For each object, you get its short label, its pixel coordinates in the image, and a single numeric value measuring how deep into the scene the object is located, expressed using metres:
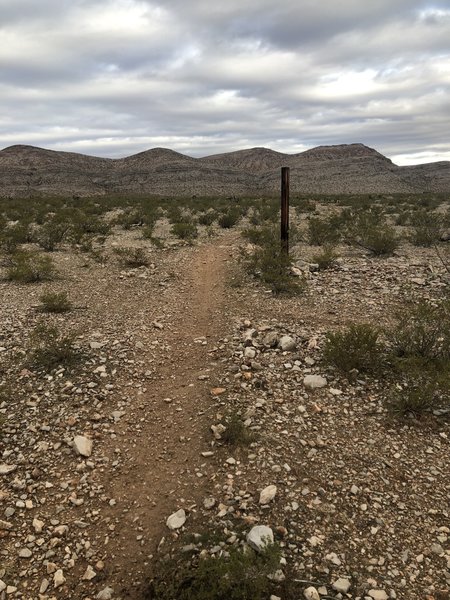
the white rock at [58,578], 3.04
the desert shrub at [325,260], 10.23
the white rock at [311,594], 2.85
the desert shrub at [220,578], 2.76
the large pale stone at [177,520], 3.40
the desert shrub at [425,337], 5.37
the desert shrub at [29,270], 9.90
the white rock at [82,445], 4.21
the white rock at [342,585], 2.91
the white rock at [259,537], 3.12
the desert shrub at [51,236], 13.74
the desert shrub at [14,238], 13.17
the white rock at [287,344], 5.98
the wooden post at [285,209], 9.84
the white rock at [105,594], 2.93
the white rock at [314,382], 5.12
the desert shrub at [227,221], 18.62
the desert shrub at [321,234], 13.61
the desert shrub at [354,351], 5.37
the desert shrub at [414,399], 4.58
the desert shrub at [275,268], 8.62
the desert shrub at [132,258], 11.45
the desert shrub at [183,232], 15.46
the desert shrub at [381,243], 11.62
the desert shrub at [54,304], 7.71
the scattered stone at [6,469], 4.00
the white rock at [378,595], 2.84
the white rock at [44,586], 3.00
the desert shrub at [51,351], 5.68
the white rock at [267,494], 3.59
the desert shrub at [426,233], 12.96
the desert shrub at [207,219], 19.67
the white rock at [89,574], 3.08
